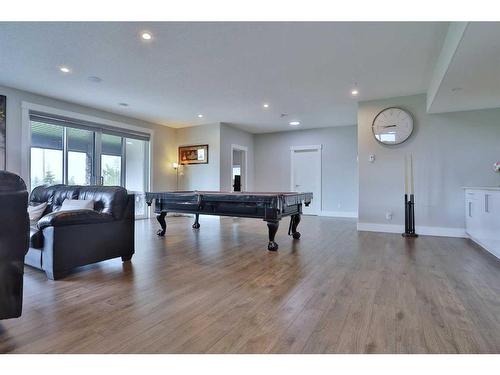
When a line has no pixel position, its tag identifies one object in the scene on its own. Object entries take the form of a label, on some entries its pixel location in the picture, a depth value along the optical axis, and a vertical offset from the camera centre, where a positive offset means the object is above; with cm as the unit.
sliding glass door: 520 +69
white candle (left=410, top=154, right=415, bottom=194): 497 +14
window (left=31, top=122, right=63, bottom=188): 508 +67
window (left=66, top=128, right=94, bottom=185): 564 +69
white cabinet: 337 -40
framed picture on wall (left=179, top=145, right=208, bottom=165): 744 +95
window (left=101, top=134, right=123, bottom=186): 623 +68
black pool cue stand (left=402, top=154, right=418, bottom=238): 482 -47
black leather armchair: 158 -30
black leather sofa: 258 -43
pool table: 363 -24
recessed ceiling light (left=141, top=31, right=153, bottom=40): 300 +169
